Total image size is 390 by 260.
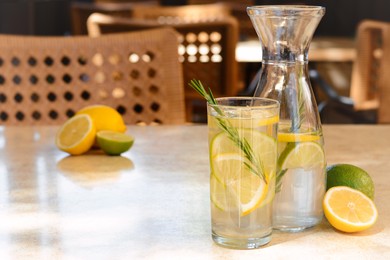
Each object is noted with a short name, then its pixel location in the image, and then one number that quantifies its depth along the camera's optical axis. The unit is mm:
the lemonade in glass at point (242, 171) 1023
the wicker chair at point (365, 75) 3254
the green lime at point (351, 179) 1141
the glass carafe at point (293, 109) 1077
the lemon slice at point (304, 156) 1089
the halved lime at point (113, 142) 1440
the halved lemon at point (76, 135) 1456
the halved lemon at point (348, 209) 1077
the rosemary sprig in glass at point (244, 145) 1022
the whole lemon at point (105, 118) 1506
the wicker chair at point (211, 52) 2949
